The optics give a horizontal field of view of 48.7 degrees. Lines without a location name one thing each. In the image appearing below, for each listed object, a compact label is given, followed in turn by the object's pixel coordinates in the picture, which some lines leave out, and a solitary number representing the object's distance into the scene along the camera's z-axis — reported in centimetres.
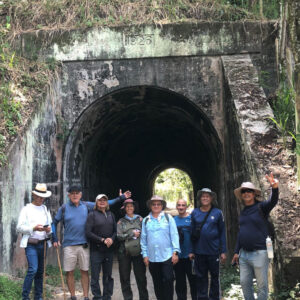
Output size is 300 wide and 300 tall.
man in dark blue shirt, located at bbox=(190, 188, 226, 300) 438
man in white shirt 465
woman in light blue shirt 443
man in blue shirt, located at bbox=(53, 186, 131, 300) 501
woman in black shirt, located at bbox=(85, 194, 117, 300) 483
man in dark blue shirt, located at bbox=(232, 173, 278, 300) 377
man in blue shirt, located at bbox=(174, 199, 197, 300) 466
